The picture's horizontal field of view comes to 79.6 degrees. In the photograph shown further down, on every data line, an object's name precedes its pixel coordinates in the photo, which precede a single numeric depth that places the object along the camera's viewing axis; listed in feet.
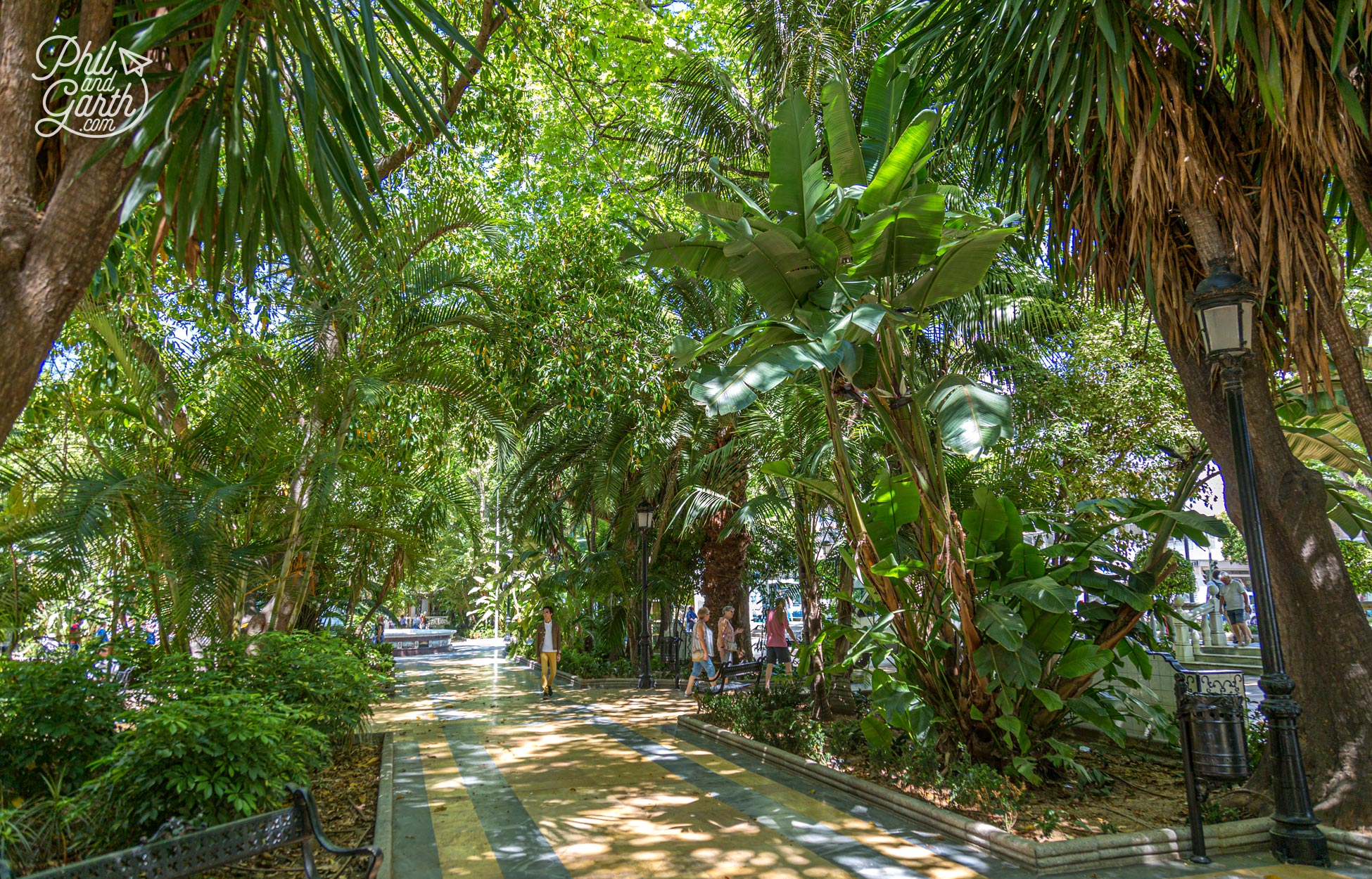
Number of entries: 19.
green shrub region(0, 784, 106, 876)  13.67
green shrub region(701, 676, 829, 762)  28.14
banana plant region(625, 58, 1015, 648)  18.53
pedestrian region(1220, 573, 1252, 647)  49.44
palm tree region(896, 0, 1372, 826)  18.10
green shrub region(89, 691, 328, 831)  14.21
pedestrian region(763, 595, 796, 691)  52.26
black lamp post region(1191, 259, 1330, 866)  17.44
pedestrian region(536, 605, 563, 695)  50.34
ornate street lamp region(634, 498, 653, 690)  53.55
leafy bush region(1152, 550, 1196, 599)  33.30
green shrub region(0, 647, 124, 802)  15.88
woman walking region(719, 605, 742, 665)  45.73
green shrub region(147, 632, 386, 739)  17.89
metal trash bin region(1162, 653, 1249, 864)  17.57
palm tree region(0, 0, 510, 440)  10.64
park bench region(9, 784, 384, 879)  11.61
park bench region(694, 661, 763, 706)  37.86
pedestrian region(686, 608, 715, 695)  43.45
